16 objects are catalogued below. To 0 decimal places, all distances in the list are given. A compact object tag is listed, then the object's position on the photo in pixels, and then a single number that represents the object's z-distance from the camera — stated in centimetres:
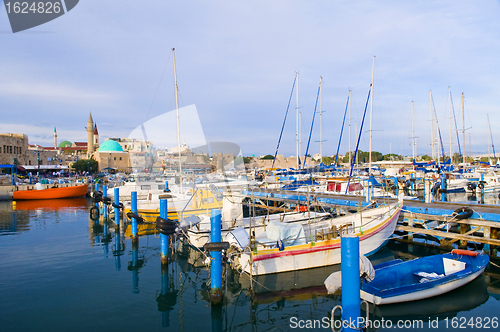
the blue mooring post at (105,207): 2518
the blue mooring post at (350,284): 616
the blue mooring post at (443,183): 3171
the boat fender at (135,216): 1651
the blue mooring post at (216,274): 912
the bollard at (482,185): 3512
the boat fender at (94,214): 2586
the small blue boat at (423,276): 873
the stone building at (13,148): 5672
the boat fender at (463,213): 1396
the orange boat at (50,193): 3884
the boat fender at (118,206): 2073
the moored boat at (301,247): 1127
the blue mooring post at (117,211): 2095
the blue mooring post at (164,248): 1298
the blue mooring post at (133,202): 1862
